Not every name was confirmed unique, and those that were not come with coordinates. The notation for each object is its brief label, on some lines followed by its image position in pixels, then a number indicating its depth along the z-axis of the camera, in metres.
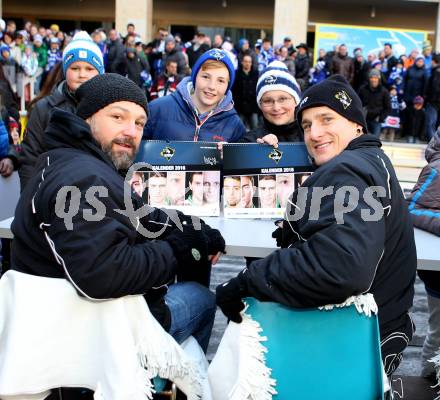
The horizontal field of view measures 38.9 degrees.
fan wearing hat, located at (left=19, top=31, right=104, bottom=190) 4.10
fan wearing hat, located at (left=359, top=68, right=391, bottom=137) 13.80
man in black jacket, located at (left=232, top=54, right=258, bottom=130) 14.19
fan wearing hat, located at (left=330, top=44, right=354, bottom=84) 15.48
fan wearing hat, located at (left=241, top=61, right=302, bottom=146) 3.82
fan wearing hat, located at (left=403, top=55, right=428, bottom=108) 14.45
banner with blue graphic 17.23
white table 2.76
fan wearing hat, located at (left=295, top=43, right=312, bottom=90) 15.45
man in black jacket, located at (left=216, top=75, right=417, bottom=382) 1.94
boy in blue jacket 4.00
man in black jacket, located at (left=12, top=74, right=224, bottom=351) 1.99
